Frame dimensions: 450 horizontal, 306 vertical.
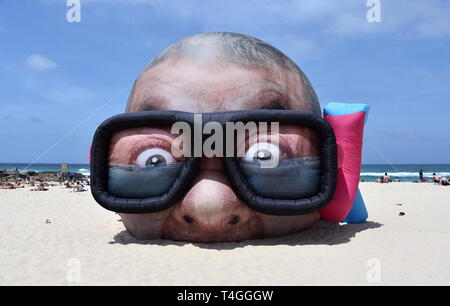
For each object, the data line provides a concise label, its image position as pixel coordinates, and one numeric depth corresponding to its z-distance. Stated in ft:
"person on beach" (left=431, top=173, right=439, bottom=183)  72.33
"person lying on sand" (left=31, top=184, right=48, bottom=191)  56.85
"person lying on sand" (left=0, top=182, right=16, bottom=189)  60.59
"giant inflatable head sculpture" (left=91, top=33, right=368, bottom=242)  14.60
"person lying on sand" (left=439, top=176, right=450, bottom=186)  68.22
